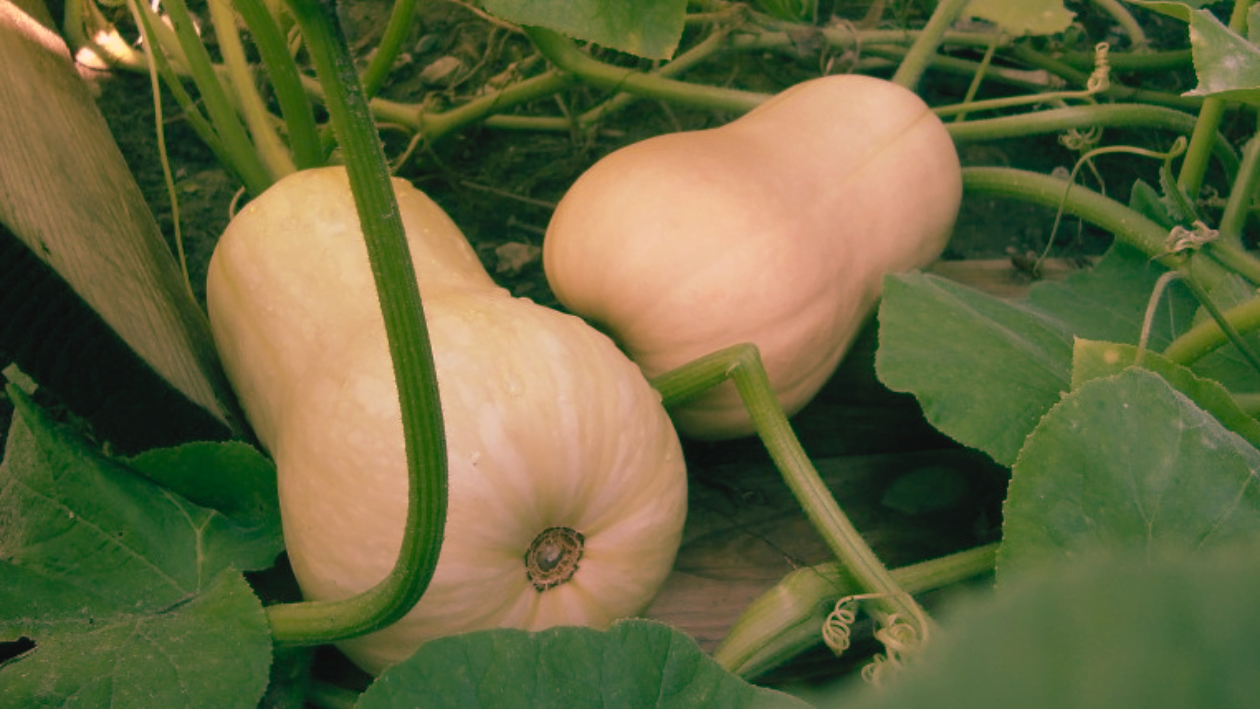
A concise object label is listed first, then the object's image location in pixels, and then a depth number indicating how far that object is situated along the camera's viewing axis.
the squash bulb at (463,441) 0.68
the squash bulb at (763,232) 0.75
